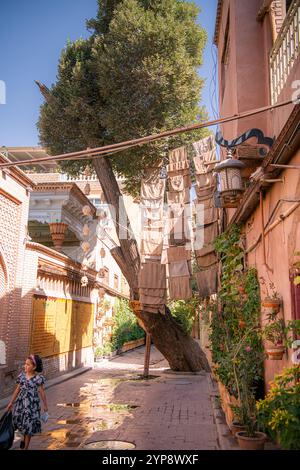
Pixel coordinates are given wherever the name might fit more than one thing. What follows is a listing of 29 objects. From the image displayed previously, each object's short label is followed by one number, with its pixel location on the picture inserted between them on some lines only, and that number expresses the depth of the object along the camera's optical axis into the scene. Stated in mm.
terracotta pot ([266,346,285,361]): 5602
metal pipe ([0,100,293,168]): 5469
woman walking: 6020
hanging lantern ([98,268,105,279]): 21084
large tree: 13383
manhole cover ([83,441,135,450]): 6293
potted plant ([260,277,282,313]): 5797
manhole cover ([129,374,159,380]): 14560
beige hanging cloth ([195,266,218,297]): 10727
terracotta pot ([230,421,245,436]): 6113
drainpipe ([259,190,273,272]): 6410
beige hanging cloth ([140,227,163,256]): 11547
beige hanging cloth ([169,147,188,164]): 11562
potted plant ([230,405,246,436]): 6140
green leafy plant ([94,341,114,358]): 20116
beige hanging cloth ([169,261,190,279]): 10930
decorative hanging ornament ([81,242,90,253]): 17578
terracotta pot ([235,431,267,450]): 5414
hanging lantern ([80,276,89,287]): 16531
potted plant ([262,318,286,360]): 5613
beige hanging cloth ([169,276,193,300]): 10820
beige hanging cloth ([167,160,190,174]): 11430
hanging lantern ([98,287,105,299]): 21000
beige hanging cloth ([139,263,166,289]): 11328
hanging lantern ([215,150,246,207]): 7742
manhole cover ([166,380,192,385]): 13379
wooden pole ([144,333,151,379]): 14680
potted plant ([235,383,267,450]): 5434
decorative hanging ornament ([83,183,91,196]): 13789
